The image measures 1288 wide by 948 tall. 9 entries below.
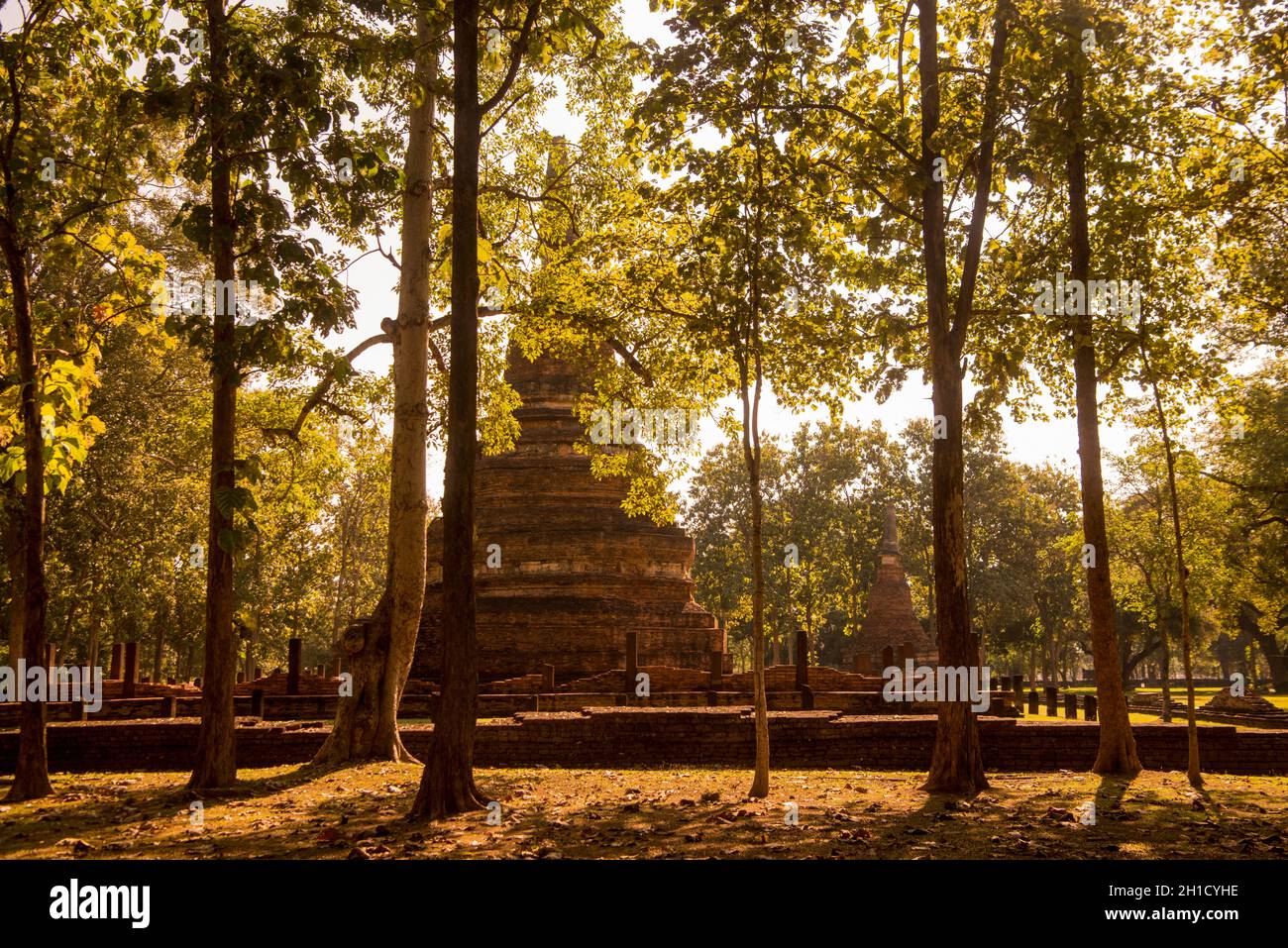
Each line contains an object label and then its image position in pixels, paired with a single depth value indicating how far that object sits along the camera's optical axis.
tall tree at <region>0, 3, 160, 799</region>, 9.96
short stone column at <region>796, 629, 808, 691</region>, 20.53
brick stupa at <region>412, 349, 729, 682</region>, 24.56
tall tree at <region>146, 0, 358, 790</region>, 9.31
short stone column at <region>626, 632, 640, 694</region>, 21.00
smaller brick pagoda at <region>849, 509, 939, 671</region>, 38.25
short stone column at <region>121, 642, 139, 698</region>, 21.19
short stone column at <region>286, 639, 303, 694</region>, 21.00
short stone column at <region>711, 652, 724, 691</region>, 21.17
